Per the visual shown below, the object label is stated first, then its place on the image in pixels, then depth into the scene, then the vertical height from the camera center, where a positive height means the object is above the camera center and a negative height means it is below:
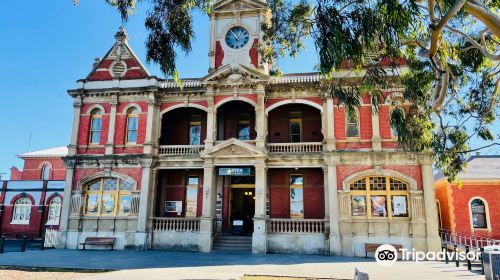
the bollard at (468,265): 12.96 -1.56
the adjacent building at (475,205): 21.81 +0.89
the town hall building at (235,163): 18.75 +2.92
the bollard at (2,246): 17.88 -1.53
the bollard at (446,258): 14.89 -1.52
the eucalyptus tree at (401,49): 8.47 +4.69
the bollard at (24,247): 18.67 -1.64
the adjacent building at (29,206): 29.38 +0.63
